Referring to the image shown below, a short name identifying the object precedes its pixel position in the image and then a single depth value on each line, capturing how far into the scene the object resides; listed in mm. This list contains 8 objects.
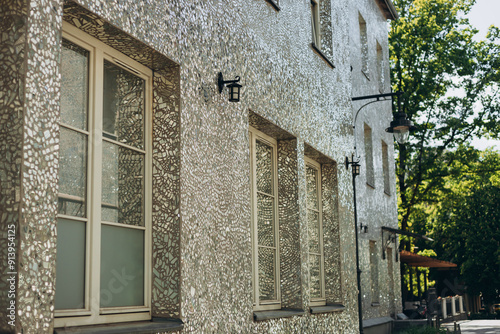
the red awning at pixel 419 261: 22203
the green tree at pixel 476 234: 33500
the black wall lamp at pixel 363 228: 14255
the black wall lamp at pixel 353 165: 10573
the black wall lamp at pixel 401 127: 11633
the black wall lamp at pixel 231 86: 5927
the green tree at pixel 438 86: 26656
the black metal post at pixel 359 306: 10655
